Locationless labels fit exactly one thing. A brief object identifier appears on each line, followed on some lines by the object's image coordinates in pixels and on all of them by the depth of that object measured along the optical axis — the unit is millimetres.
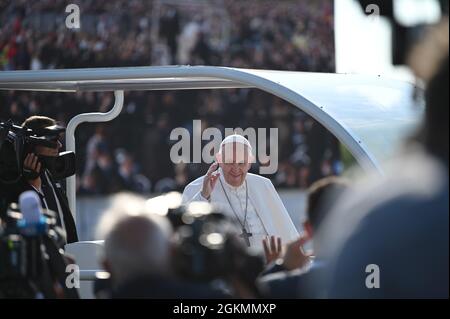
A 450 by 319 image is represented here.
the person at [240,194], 12852
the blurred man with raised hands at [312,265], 6914
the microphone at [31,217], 7344
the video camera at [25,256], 7336
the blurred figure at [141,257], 5633
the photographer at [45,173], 11844
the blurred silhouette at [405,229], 4711
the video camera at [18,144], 11648
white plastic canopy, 10305
